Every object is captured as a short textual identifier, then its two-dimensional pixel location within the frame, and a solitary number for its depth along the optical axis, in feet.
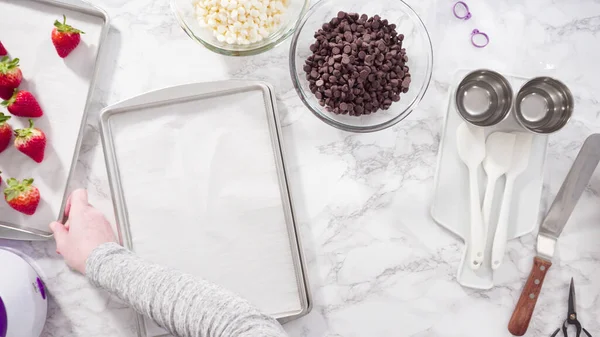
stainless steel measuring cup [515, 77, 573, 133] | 3.15
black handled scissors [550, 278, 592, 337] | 3.38
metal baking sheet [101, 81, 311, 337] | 3.31
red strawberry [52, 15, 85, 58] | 3.28
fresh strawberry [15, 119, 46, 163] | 3.28
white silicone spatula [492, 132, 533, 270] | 3.26
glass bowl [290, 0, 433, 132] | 3.21
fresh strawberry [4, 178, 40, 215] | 3.30
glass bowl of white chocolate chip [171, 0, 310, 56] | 2.92
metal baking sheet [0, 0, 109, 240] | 3.40
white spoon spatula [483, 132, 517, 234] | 3.24
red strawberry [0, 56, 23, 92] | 3.26
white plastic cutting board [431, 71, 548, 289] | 3.38
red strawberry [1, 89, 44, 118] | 3.28
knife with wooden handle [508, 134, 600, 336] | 3.27
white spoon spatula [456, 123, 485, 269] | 3.28
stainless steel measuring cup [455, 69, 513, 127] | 3.25
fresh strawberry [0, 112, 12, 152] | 3.30
